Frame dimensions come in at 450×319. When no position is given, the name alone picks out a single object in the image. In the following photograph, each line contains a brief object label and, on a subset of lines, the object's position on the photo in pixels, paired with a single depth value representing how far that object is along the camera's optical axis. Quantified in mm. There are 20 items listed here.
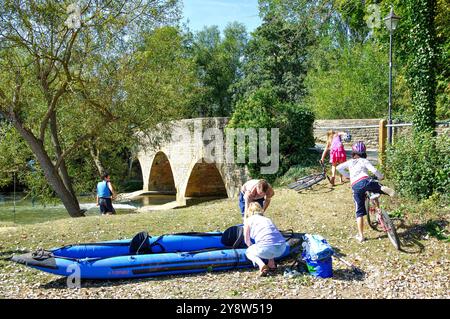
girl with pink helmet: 7738
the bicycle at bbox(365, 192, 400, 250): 7561
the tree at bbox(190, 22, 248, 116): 44594
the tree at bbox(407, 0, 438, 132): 10375
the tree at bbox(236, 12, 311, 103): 34875
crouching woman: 6488
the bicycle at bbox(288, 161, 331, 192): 11992
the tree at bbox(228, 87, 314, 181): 14734
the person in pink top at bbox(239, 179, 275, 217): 7352
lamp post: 11891
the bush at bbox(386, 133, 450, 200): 9117
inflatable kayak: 6402
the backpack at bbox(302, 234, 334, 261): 6520
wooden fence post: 11614
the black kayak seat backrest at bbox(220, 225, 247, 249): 7578
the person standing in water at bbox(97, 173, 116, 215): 11977
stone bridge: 18716
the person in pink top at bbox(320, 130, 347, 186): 11905
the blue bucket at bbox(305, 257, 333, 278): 6552
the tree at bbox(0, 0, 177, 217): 12617
